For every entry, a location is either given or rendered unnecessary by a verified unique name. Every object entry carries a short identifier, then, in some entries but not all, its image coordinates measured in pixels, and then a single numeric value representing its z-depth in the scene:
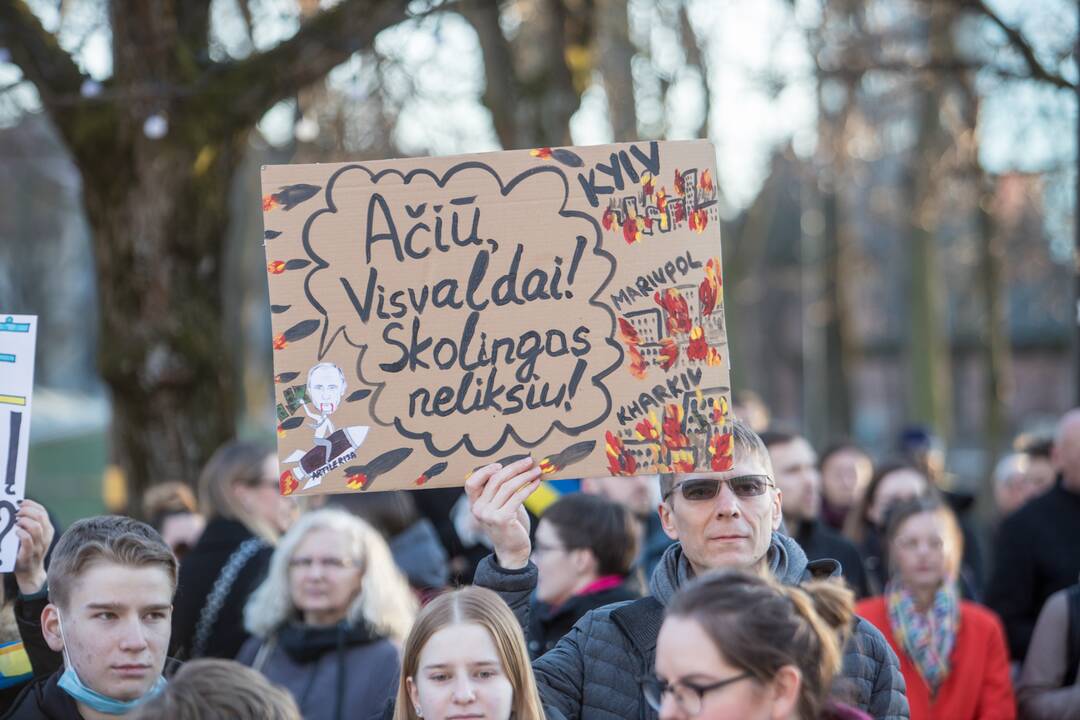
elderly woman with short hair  5.22
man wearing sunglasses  3.73
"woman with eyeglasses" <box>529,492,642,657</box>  5.42
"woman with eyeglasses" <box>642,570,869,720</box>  2.99
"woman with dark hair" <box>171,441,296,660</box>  5.68
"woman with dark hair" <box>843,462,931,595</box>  7.14
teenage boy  3.83
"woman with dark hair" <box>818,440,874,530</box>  8.30
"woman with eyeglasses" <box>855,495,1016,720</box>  5.50
